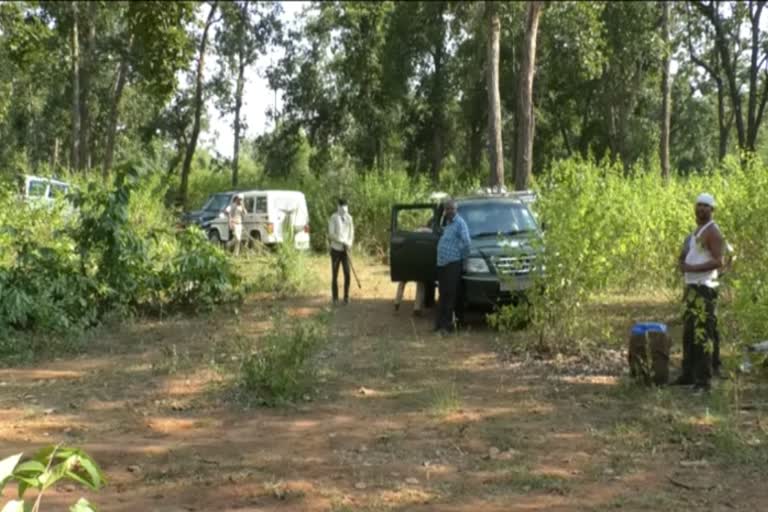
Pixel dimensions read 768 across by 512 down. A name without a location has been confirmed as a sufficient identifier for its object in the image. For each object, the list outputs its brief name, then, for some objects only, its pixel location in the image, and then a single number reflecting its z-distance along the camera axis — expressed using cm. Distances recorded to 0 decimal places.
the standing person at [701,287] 658
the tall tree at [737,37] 3203
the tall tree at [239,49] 3653
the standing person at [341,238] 1184
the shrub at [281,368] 678
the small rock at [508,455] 530
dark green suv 978
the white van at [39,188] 1327
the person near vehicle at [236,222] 1720
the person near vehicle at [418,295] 1130
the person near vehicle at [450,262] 966
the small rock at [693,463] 510
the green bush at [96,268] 927
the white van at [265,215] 2008
